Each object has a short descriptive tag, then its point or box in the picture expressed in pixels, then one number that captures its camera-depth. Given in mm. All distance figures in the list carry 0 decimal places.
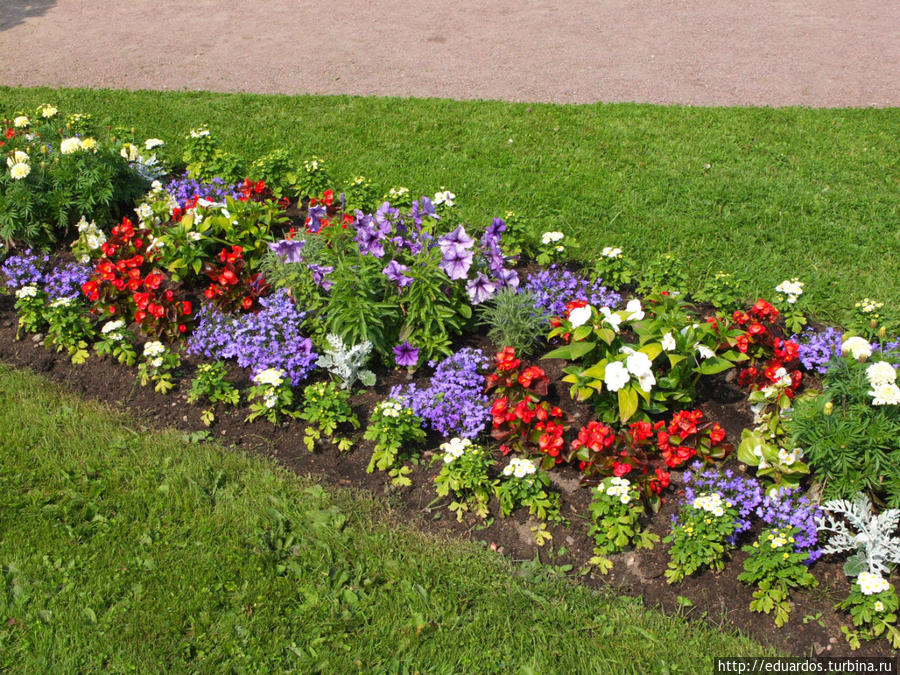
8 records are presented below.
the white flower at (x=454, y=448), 3279
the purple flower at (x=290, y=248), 4051
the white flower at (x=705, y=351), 3524
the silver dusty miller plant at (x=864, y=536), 2844
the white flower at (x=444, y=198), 4425
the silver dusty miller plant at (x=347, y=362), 3789
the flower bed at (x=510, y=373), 3004
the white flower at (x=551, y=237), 4418
